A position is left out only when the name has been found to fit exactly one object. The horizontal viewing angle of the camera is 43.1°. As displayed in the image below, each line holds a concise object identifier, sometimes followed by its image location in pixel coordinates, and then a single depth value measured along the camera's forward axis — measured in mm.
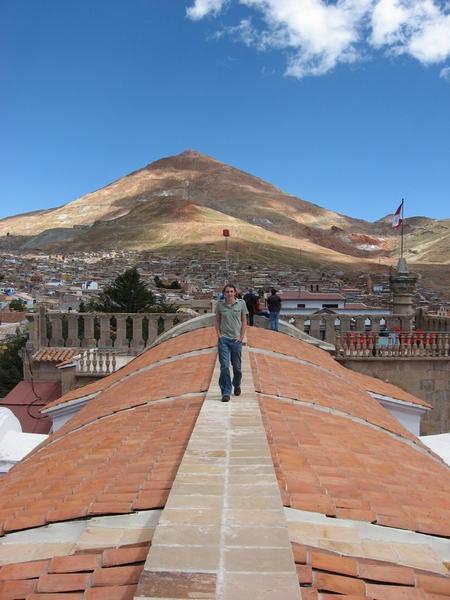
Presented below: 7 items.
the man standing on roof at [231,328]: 6141
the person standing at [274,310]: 12406
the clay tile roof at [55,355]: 17016
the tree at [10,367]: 26109
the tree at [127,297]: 35969
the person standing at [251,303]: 13288
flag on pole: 21634
